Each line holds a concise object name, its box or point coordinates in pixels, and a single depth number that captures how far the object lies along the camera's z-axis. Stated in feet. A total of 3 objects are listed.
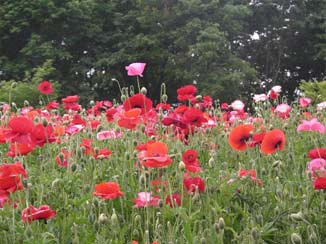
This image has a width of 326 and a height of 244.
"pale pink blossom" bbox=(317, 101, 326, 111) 14.70
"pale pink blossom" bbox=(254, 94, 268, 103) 15.17
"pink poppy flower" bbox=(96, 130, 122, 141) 9.89
